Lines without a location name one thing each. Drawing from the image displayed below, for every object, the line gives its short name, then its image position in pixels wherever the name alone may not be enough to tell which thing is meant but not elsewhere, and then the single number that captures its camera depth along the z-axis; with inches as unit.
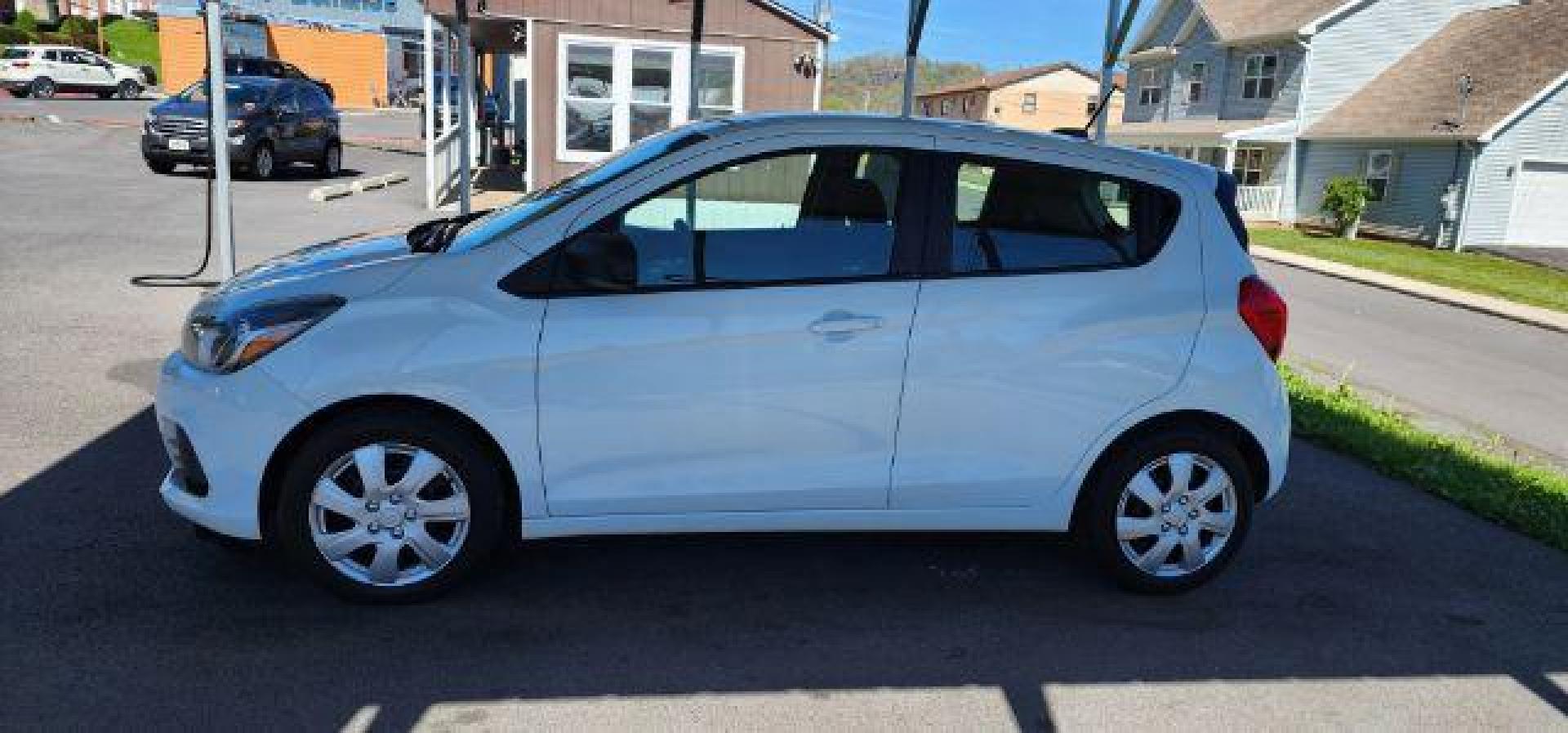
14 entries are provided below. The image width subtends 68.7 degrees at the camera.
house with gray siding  1135.0
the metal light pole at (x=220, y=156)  327.3
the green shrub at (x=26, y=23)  2060.8
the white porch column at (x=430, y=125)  660.1
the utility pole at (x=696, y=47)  364.8
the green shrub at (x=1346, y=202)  1163.9
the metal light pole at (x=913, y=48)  315.0
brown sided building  719.1
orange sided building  2049.7
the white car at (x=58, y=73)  1534.2
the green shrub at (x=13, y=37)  1851.6
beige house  2938.0
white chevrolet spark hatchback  147.7
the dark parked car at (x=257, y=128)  732.0
